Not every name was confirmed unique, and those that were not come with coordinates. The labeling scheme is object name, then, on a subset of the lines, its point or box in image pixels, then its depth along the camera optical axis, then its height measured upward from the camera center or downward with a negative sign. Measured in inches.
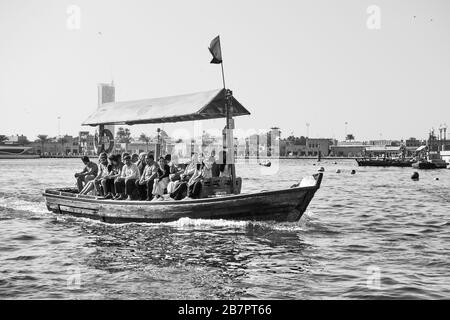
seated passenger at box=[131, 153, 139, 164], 676.1 -5.5
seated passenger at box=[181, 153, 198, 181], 627.6 -21.0
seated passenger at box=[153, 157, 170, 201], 625.3 -34.0
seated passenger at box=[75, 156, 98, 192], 718.2 -24.7
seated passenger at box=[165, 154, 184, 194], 620.7 -31.8
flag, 608.1 +120.4
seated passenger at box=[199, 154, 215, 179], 613.3 -16.5
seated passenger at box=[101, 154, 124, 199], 677.9 -29.9
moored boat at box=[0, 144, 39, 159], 6378.0 +51.4
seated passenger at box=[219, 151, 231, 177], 629.0 -18.4
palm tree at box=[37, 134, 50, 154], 7682.1 +234.2
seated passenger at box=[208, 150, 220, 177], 629.0 -17.0
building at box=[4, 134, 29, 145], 7194.9 +233.6
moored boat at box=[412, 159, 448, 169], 3122.5 -100.6
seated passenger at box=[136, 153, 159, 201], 631.8 -30.9
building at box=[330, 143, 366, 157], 7249.0 -4.0
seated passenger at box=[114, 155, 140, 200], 649.0 -28.0
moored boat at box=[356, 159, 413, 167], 3560.5 -97.1
